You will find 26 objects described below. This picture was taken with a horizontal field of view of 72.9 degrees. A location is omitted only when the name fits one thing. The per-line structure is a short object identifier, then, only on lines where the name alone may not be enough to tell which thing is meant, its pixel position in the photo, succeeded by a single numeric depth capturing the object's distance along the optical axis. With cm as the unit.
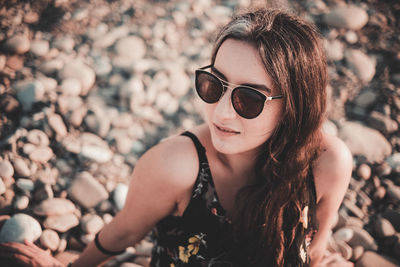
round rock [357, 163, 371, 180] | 301
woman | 128
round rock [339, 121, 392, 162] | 319
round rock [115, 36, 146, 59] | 370
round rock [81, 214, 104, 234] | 223
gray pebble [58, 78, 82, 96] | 299
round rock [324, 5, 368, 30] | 437
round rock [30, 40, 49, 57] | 328
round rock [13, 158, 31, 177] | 232
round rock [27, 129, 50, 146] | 252
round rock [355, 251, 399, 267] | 240
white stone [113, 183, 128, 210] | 245
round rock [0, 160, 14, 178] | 223
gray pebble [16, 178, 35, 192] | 227
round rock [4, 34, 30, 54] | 312
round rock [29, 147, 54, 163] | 245
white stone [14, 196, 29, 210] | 216
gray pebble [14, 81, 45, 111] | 273
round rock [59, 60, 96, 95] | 315
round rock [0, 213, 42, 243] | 195
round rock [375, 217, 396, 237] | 258
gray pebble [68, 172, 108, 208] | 239
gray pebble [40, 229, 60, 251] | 204
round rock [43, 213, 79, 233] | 214
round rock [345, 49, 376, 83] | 399
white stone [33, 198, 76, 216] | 216
